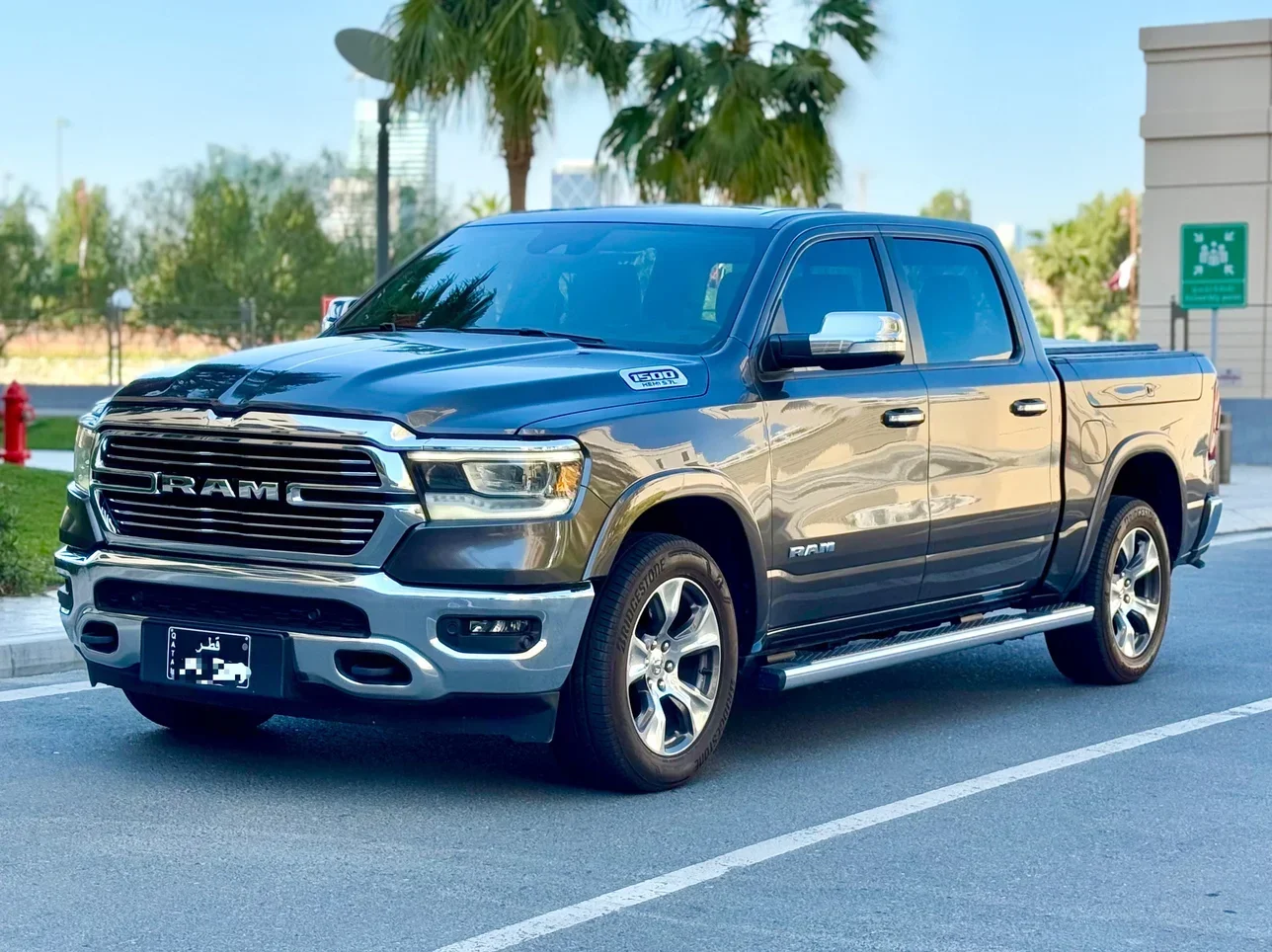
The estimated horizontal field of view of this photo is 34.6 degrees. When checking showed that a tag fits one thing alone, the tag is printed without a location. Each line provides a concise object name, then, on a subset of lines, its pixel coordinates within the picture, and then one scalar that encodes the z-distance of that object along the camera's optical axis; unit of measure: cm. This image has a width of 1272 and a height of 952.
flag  5172
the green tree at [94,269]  6088
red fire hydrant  2089
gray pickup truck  606
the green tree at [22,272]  5906
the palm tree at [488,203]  9845
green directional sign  2378
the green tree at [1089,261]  9806
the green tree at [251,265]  5894
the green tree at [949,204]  16525
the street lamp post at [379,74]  1752
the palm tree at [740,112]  2509
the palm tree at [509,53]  2386
